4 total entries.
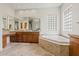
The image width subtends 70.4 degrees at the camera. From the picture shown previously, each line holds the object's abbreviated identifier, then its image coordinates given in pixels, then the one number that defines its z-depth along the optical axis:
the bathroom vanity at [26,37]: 2.67
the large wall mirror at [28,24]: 2.41
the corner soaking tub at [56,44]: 1.59
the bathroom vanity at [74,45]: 1.26
